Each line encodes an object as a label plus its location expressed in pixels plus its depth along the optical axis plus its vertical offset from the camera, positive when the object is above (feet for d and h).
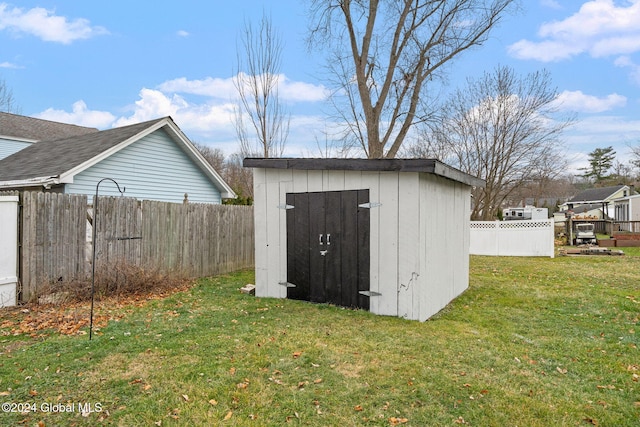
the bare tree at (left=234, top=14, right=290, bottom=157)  46.70 +17.86
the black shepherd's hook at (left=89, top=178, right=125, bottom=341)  18.58 -0.32
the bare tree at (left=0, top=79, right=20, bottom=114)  78.78 +26.54
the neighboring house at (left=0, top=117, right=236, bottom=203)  28.17 +5.02
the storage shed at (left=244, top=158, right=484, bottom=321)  15.93 -0.54
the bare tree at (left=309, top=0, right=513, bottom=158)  38.34 +19.56
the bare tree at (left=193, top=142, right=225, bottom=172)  101.85 +19.03
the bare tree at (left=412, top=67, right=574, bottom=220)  52.37 +13.43
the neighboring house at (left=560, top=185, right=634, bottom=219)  111.24 +8.04
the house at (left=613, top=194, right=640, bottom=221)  89.70 +3.74
